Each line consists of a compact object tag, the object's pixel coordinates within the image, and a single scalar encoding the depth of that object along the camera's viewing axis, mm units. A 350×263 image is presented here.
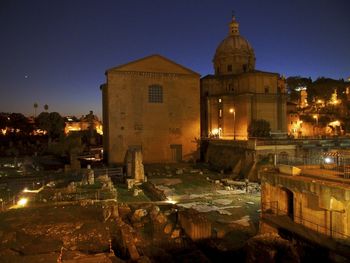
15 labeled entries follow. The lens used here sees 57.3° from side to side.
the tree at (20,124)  74688
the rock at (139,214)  15821
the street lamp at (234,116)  41538
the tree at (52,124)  61281
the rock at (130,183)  24789
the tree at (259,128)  38031
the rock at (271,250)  9867
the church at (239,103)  42719
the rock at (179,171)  32066
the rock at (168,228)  14391
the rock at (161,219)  15234
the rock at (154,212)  15693
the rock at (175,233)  14047
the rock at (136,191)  22189
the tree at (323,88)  64975
